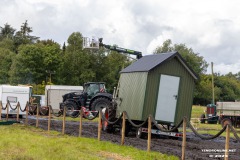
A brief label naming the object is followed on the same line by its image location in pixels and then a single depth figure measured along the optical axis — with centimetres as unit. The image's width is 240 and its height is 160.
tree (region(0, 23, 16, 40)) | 11594
